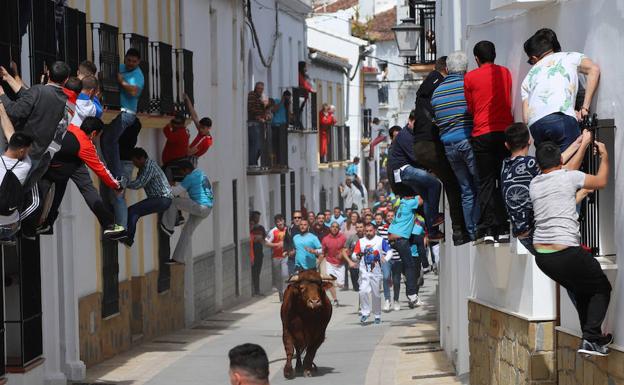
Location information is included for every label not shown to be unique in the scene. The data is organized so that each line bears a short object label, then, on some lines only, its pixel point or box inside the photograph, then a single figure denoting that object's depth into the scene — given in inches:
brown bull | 800.3
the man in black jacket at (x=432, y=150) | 520.4
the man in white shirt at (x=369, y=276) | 1055.0
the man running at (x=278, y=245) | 1290.6
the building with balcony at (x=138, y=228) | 697.0
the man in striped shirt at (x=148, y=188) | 732.0
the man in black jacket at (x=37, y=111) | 527.5
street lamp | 1010.7
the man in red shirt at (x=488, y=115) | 478.0
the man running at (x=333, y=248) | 1284.4
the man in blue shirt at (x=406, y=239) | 1025.5
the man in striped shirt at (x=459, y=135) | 492.1
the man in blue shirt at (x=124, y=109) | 669.3
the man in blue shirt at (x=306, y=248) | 1175.6
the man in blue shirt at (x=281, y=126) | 1496.1
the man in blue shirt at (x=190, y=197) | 870.9
